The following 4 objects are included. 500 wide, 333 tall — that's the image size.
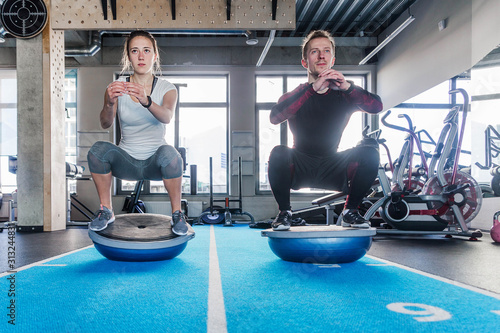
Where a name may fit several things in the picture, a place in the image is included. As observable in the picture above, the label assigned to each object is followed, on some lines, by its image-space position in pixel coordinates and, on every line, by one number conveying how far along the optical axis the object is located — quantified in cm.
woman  236
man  225
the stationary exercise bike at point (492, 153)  464
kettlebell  386
